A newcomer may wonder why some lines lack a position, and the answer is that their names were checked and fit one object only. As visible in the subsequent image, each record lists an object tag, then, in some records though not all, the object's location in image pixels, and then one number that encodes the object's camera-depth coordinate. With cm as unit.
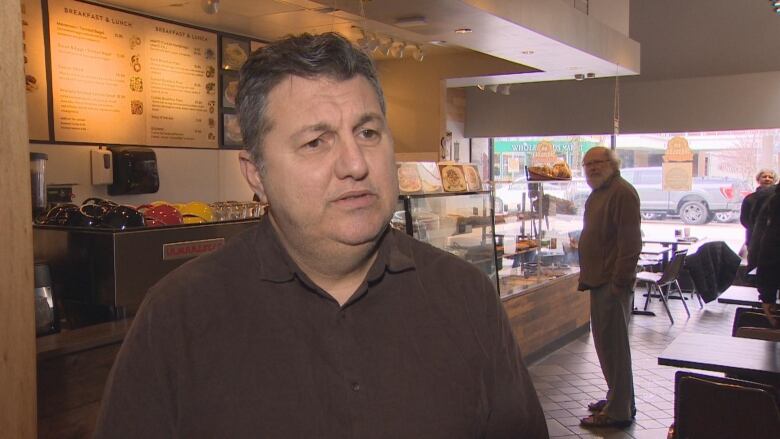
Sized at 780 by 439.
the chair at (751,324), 380
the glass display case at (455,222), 420
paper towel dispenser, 555
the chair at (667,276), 768
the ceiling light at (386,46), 616
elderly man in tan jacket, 438
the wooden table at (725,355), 299
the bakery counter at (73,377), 199
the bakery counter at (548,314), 557
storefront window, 934
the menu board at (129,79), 524
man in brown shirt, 114
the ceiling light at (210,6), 468
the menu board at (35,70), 492
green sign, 1018
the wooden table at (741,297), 482
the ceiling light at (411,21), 466
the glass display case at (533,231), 589
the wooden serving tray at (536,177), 629
